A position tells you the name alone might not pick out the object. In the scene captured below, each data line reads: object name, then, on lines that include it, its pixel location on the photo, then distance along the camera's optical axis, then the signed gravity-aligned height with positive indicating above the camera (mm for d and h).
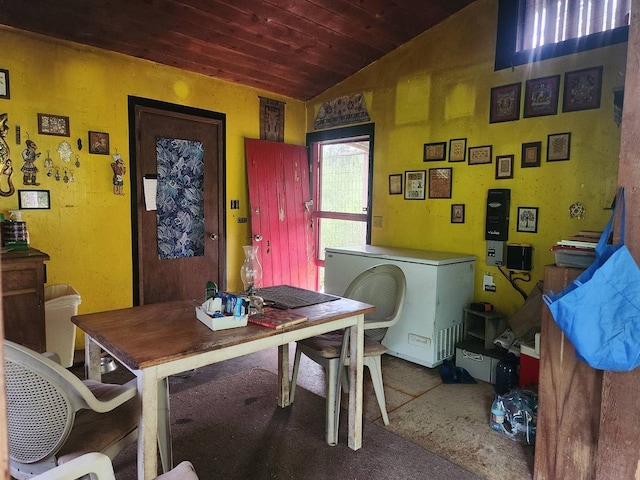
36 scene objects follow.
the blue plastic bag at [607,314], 1424 -385
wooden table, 1365 -532
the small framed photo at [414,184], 3811 +150
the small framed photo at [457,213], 3555 -102
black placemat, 2076 -515
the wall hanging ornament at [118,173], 3488 +202
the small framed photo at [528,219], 3162 -133
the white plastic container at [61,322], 3010 -906
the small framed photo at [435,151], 3658 +433
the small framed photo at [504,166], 3268 +276
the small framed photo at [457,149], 3527 +434
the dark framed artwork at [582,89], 2828 +773
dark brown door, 3684 -58
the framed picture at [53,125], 3119 +540
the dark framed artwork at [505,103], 3209 +760
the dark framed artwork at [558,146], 2980 +397
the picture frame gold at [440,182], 3631 +163
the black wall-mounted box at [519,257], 3160 -418
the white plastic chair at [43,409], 1200 -645
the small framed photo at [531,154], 3125 +355
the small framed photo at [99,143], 3361 +436
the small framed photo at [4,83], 2941 +787
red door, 4332 -133
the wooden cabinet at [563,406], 1732 -864
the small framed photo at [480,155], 3379 +377
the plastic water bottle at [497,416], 2334 -1195
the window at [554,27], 2787 +1240
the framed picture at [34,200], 3057 -28
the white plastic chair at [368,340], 2162 -777
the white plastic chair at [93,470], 1017 -680
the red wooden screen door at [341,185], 4371 +154
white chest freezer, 3107 -764
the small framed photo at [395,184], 3986 +154
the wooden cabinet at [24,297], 2607 -635
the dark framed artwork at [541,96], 3027 +772
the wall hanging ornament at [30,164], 3062 +233
